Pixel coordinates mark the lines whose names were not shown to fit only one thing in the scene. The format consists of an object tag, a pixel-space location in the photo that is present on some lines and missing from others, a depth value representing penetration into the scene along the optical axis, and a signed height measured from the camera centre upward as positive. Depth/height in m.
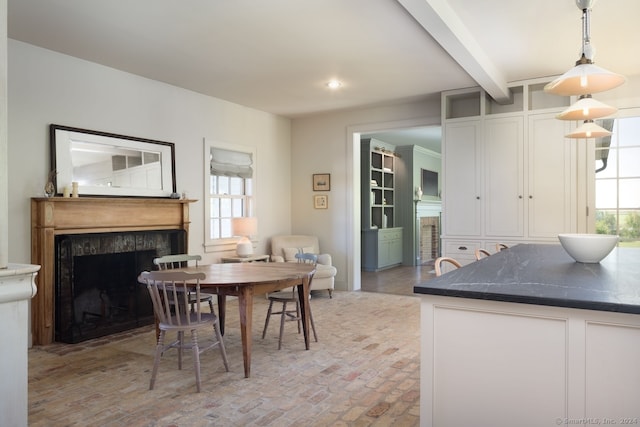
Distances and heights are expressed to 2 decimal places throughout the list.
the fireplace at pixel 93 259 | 3.89 -0.45
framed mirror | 4.12 +0.50
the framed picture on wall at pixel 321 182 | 6.89 +0.45
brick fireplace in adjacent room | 10.31 -0.71
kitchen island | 1.43 -0.50
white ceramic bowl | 2.39 -0.21
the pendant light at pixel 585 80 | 2.42 +0.72
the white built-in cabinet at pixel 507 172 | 5.00 +0.43
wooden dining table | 3.14 -0.52
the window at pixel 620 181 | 4.84 +0.30
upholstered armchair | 6.02 -0.63
